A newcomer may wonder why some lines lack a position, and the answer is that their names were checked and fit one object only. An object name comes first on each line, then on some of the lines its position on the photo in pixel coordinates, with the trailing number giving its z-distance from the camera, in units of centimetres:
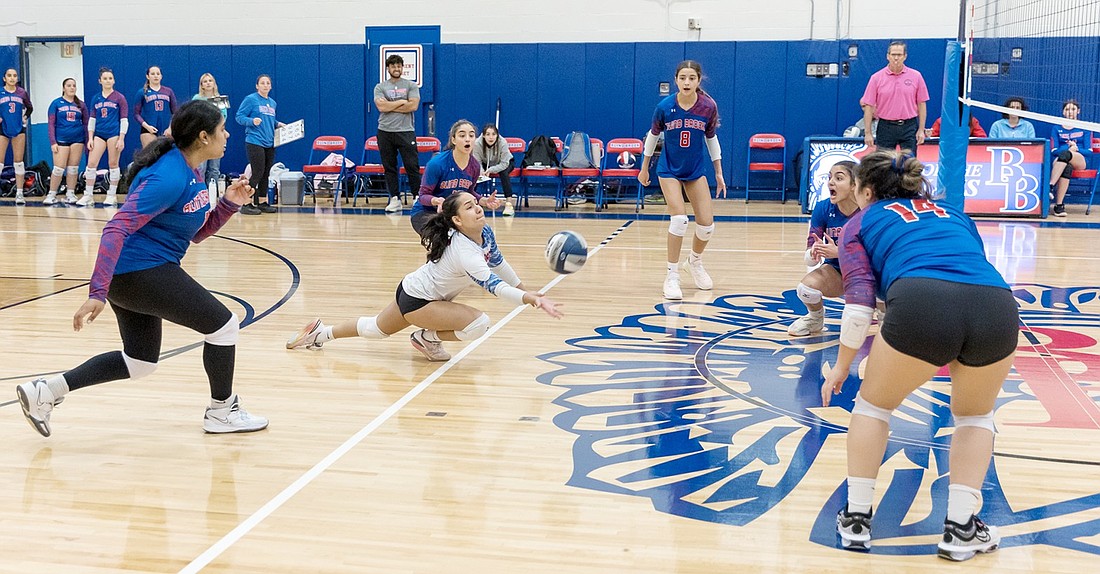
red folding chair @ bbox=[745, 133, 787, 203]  1596
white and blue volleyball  612
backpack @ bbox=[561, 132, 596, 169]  1572
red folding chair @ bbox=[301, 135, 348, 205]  1594
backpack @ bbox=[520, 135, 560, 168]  1568
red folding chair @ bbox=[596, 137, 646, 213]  1528
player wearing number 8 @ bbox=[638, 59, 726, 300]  789
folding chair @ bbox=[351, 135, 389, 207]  1613
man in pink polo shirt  1094
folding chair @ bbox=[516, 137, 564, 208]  1530
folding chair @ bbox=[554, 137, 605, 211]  1522
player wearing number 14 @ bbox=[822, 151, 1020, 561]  316
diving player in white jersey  555
